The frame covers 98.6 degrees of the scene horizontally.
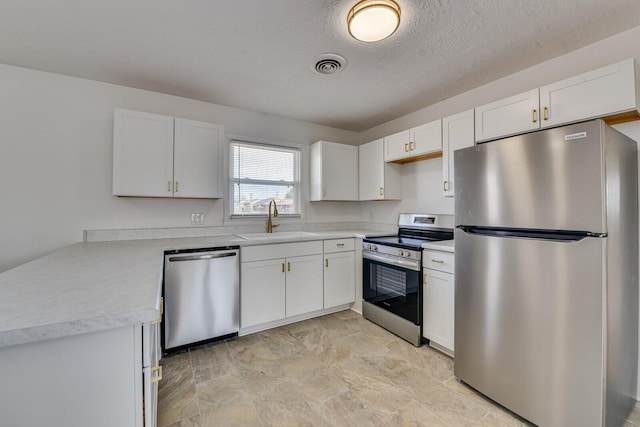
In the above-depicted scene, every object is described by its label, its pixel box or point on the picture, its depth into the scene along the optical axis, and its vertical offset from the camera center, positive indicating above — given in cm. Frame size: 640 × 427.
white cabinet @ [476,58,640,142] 164 +78
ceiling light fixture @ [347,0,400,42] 154 +113
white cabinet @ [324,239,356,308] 313 -66
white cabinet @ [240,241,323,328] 266 -68
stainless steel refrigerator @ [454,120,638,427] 137 -31
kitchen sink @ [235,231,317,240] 290 -22
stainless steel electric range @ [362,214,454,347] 251 -57
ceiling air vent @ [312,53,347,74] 216 +124
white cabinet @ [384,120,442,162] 272 +79
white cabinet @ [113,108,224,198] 244 +56
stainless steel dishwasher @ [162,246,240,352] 231 -71
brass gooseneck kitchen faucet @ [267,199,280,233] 330 -9
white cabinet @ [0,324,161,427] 75 -49
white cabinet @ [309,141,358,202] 354 +59
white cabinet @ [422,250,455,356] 228 -73
